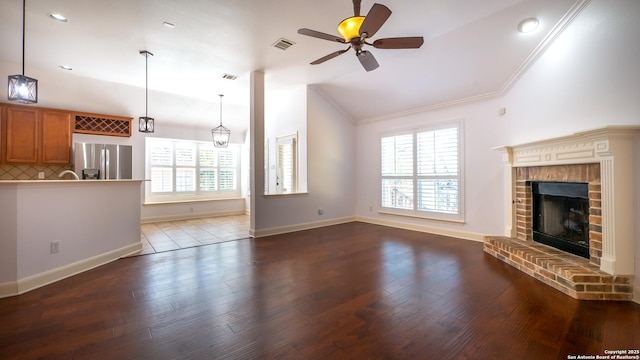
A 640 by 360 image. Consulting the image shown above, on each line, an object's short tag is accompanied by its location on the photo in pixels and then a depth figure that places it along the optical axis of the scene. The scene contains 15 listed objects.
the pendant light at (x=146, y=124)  4.60
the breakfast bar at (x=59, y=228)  2.54
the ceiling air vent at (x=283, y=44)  3.77
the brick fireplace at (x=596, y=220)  2.42
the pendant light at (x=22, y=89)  2.51
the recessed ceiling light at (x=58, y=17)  3.04
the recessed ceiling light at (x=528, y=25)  3.09
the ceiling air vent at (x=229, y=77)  4.99
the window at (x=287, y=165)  6.13
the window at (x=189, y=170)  7.04
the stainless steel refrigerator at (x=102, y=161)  5.40
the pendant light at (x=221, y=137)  6.50
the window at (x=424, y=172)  4.88
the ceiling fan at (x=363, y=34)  2.26
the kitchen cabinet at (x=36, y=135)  4.89
